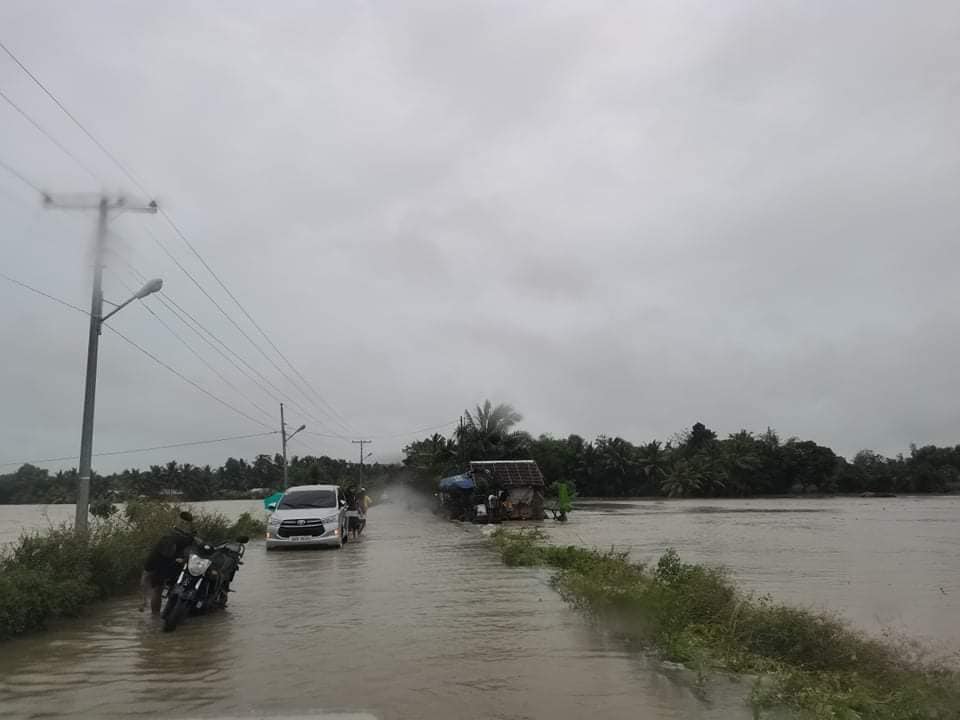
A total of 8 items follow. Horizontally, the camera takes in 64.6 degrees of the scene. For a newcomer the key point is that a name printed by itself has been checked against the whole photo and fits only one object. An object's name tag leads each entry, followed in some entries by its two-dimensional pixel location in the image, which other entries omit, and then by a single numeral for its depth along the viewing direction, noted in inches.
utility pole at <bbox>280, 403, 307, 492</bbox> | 1615.4
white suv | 799.1
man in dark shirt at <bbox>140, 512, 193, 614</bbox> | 394.6
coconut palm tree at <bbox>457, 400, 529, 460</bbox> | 2332.6
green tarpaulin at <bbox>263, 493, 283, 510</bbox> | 1277.3
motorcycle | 374.6
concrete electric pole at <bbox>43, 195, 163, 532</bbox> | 556.1
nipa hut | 1476.4
